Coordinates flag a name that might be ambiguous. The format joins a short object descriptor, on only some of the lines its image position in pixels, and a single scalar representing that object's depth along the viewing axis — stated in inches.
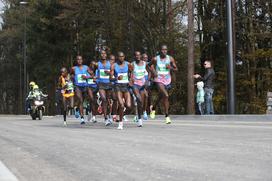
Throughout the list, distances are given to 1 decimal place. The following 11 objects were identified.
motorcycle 1106.7
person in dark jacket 845.8
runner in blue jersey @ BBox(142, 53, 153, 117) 688.8
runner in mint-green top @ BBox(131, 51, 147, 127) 651.5
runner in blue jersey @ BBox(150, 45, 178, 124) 669.9
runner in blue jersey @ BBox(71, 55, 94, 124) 735.7
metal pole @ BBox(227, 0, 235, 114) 889.5
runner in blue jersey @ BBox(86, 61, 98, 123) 717.9
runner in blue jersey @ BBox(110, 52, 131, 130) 636.7
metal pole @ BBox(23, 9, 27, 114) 2261.6
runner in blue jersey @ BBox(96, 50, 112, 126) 686.5
